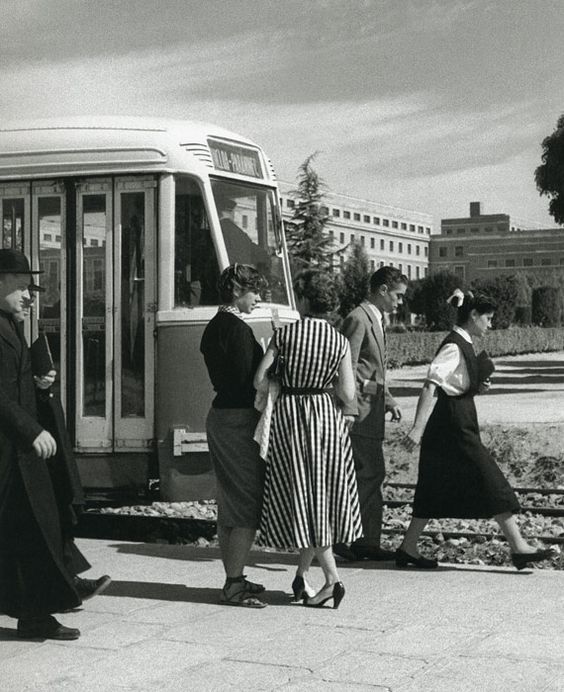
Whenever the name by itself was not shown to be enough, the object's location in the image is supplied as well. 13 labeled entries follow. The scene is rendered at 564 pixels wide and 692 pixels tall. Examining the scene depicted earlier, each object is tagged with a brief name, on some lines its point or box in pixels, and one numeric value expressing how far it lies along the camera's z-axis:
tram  9.98
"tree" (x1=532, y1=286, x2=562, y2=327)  87.38
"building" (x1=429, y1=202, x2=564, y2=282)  130.12
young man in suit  8.56
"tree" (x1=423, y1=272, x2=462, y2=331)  82.75
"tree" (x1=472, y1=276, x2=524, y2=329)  76.97
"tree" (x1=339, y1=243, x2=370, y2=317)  64.75
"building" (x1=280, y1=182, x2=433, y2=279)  116.88
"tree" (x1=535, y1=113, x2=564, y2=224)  55.53
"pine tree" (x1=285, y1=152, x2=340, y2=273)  44.72
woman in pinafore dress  7.99
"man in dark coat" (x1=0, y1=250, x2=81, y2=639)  6.08
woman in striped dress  6.93
